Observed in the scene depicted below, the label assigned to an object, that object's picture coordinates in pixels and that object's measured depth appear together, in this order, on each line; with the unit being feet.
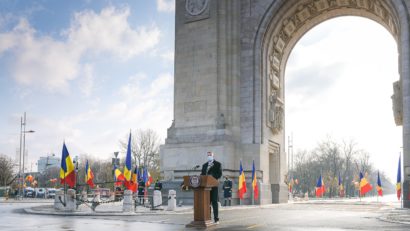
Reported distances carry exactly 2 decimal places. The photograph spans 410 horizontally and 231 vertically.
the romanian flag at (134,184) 75.43
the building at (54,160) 579.68
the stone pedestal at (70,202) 65.98
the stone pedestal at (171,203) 66.44
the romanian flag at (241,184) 88.38
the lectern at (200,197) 39.29
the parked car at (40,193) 192.83
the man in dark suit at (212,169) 43.06
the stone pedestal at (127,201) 62.49
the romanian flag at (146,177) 107.39
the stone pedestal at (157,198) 72.28
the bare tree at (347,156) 283.96
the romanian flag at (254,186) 90.78
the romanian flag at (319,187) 150.20
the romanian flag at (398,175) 83.15
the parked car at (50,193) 184.84
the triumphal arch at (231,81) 93.66
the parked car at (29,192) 193.47
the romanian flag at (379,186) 122.13
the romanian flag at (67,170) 68.03
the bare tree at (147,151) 218.38
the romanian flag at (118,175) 99.46
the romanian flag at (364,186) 116.10
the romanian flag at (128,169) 71.61
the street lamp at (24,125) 176.28
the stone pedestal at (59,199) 68.87
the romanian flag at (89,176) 100.68
